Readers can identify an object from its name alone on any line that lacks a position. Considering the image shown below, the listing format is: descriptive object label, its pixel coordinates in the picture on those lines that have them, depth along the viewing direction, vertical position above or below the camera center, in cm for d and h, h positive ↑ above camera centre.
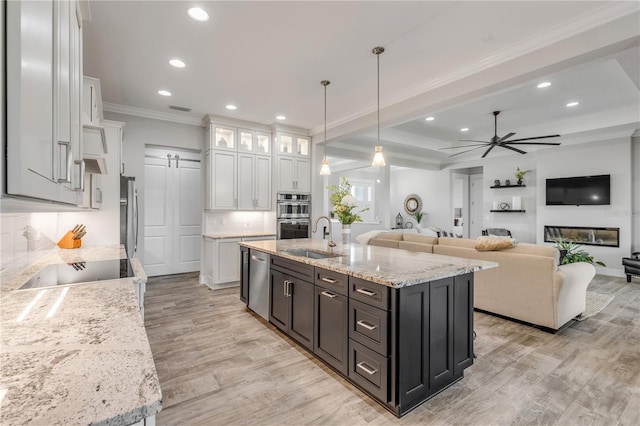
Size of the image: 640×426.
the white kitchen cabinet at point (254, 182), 536 +55
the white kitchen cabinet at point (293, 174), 566 +74
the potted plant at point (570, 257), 409 -61
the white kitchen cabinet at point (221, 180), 509 +55
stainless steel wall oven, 566 -5
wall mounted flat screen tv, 589 +47
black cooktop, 174 -40
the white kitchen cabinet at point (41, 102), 54 +24
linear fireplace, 588 -44
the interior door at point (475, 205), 933 +24
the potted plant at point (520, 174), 723 +95
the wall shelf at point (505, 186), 730 +68
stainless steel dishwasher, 337 -83
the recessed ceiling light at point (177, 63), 323 +162
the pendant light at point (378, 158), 309 +57
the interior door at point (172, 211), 579 +1
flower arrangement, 302 +10
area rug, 371 -124
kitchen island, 188 -75
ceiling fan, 531 +127
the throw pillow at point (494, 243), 351 -35
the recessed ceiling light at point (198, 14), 241 +161
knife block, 307 -32
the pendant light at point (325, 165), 375 +62
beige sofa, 315 -78
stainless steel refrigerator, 405 -1
